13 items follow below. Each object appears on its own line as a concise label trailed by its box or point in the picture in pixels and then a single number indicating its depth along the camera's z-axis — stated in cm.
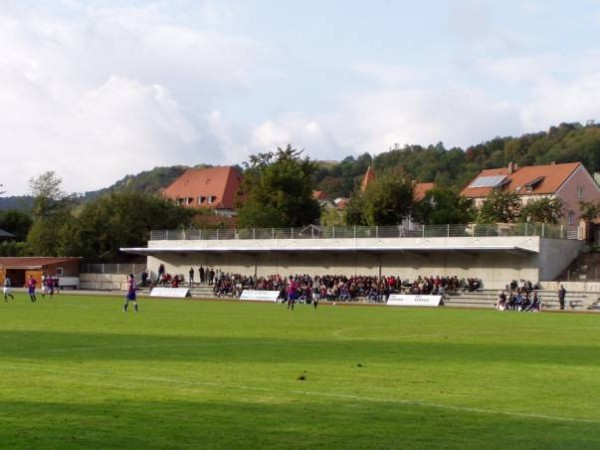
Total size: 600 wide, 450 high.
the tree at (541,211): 8650
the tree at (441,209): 8847
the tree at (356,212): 9044
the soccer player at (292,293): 5069
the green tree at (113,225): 9606
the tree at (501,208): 8869
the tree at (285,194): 9744
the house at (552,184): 11231
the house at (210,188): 15975
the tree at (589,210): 8969
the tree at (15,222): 12962
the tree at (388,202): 8831
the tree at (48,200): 12739
